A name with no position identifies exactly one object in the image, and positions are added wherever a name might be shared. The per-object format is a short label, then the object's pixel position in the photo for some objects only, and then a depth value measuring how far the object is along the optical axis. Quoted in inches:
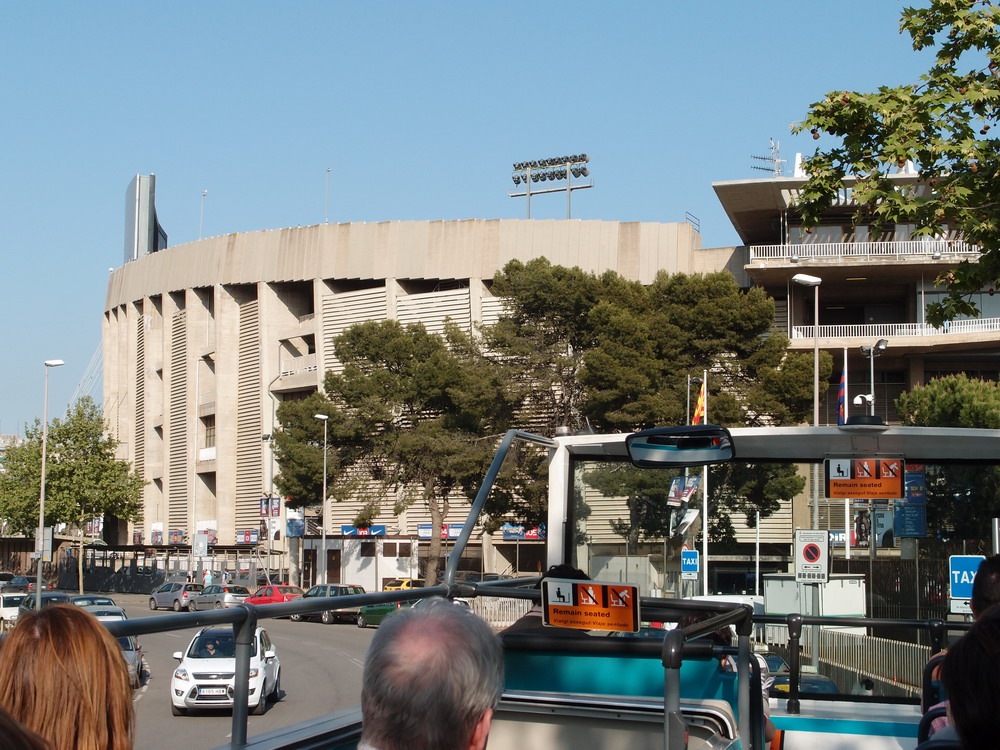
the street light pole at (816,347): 1560.0
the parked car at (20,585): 2437.3
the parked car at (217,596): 2035.8
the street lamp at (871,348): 1425.9
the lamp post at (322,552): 2615.4
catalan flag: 1423.5
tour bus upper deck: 164.6
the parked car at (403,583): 2022.9
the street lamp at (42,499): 1855.6
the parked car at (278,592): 2003.9
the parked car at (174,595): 2156.7
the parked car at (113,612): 997.5
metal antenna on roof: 2723.7
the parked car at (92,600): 1546.8
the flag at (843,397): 1384.1
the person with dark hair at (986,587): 157.1
